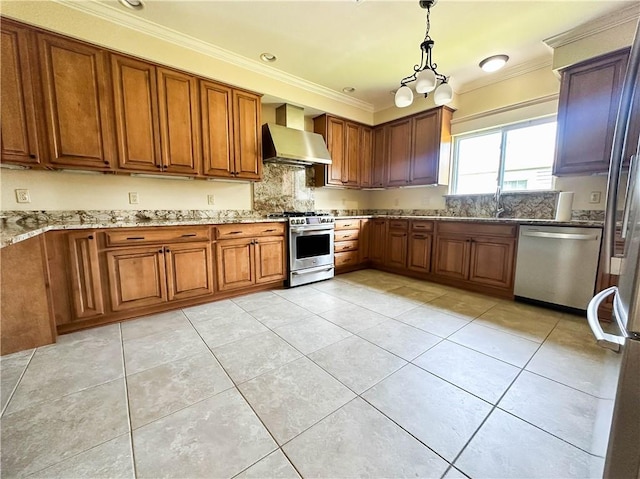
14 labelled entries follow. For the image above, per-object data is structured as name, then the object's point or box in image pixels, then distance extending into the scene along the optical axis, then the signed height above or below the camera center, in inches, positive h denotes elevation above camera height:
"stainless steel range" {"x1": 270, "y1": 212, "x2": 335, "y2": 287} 134.4 -20.2
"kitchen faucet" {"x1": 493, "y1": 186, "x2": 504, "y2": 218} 135.6 +3.9
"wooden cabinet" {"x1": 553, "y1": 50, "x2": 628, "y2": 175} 95.6 +37.1
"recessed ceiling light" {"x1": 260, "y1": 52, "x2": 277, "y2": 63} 118.2 +70.2
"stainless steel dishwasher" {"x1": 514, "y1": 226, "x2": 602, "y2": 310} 96.4 -21.3
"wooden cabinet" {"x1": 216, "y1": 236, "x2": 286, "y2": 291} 115.4 -23.9
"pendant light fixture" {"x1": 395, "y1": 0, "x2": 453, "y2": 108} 83.3 +41.9
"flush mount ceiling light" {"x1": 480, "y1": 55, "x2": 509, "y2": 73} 111.3 +62.9
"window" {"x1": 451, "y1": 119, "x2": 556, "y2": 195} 124.8 +27.0
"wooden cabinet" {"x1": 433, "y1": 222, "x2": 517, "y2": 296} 117.2 -21.8
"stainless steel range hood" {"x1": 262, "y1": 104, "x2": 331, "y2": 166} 134.1 +36.5
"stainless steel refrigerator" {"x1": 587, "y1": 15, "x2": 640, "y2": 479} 24.3 -12.3
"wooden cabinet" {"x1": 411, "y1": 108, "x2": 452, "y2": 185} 149.6 +37.8
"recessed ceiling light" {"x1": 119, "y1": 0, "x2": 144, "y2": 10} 86.4 +68.9
